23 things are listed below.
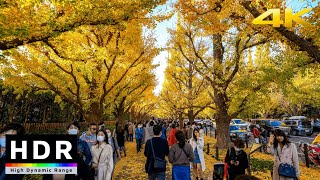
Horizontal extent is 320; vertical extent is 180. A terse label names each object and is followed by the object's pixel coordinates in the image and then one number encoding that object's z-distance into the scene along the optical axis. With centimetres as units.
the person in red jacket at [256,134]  1678
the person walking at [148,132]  1326
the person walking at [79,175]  336
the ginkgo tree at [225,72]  1235
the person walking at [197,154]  729
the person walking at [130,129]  1966
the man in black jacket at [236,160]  477
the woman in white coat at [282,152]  487
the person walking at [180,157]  505
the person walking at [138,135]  1388
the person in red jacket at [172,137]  1041
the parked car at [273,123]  2475
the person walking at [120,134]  1253
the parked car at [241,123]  2602
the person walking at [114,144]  767
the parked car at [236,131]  2180
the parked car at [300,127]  2481
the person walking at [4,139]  333
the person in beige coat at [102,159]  514
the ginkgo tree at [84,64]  992
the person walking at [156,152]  499
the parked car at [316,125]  2812
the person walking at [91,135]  651
